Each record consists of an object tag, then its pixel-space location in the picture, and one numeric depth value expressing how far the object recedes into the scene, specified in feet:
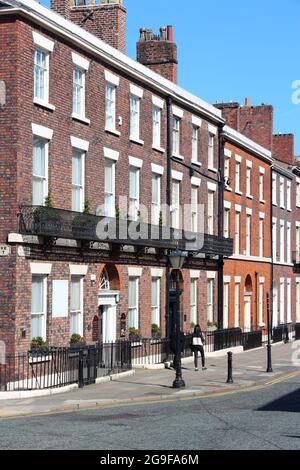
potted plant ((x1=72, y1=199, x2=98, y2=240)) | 89.61
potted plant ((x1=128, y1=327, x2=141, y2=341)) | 106.76
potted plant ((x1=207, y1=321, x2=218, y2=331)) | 135.64
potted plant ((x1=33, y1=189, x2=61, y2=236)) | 82.33
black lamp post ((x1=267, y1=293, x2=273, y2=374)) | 107.86
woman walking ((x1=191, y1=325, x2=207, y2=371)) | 106.22
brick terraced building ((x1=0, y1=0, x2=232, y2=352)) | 82.89
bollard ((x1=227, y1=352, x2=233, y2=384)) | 91.40
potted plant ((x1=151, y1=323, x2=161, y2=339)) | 114.32
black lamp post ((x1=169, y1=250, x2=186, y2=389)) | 86.53
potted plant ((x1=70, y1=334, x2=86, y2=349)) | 91.65
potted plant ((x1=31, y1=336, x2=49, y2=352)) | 83.92
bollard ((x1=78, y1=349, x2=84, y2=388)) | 84.23
